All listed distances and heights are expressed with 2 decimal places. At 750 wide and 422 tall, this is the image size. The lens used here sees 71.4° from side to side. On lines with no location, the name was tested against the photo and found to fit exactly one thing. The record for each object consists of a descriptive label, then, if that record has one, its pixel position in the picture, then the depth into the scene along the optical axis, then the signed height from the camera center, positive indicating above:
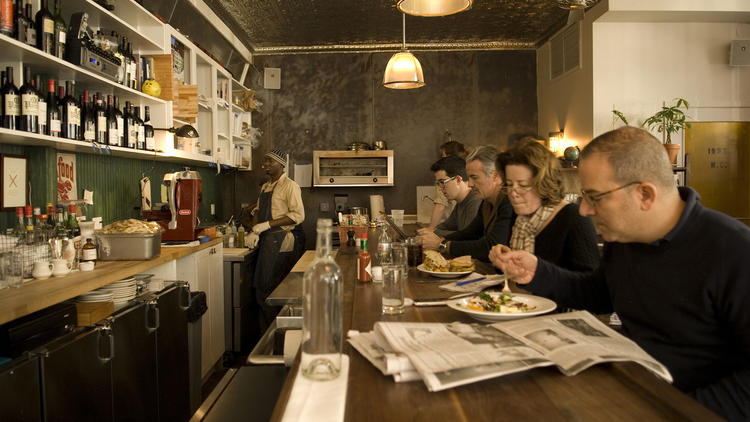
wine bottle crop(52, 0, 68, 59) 2.70 +0.88
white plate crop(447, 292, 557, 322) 1.43 -0.30
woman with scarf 2.21 -0.04
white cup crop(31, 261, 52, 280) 2.42 -0.30
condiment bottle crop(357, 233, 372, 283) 2.17 -0.27
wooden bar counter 0.92 -0.37
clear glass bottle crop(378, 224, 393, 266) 1.93 -0.18
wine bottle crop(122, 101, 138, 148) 3.42 +0.52
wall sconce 6.51 +0.79
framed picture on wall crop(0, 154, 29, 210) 2.77 +0.15
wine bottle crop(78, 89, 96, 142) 3.01 +0.49
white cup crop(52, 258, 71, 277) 2.49 -0.29
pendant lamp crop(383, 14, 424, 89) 4.66 +1.20
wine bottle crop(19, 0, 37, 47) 2.50 +0.87
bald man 1.29 -0.15
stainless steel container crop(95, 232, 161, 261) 2.97 -0.23
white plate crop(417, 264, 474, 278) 2.21 -0.30
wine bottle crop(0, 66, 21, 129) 2.47 +0.50
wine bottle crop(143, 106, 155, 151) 3.67 +0.51
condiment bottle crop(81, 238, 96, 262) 2.78 -0.24
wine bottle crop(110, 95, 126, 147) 3.30 +0.51
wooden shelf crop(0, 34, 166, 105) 2.43 +0.74
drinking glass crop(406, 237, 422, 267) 2.59 -0.24
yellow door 5.91 +0.41
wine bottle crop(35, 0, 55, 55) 2.60 +0.88
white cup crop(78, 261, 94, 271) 2.65 -0.30
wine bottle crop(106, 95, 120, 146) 3.22 +0.50
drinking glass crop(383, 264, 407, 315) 1.59 -0.27
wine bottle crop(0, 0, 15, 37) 2.32 +0.85
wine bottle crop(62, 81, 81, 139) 2.84 +0.50
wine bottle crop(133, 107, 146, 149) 3.55 +0.51
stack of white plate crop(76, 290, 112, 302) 2.51 -0.44
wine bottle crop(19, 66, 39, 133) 2.53 +0.48
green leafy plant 5.36 +0.87
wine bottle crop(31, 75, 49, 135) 2.60 +0.47
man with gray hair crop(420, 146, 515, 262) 2.99 -0.06
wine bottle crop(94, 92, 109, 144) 3.11 +0.50
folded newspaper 1.05 -0.32
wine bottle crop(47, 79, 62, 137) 2.71 +0.49
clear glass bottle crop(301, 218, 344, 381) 1.06 -0.24
